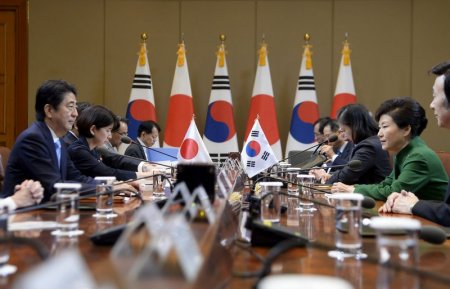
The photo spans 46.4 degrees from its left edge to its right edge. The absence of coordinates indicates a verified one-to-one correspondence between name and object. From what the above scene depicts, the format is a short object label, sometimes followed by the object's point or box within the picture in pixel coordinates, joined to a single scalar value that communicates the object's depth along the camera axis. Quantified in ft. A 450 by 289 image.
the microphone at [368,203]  6.31
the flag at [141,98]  20.24
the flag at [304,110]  20.39
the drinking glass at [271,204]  5.88
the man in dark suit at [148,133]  18.70
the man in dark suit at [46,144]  8.45
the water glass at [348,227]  4.45
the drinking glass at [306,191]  7.41
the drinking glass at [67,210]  5.19
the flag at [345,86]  20.57
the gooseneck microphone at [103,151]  13.08
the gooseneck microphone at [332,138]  11.90
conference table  2.51
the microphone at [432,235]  4.40
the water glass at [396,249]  3.17
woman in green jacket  8.61
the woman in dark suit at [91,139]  11.68
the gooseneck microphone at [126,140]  12.46
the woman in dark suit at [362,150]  11.75
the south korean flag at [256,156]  11.46
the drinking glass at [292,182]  8.87
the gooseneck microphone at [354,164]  9.04
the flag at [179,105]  20.39
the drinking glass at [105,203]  6.55
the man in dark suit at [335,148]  14.93
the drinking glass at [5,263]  3.62
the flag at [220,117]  20.42
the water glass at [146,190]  8.88
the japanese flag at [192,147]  11.46
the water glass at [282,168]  10.91
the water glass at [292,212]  6.07
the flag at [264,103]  20.52
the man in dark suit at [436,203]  6.86
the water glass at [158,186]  8.90
